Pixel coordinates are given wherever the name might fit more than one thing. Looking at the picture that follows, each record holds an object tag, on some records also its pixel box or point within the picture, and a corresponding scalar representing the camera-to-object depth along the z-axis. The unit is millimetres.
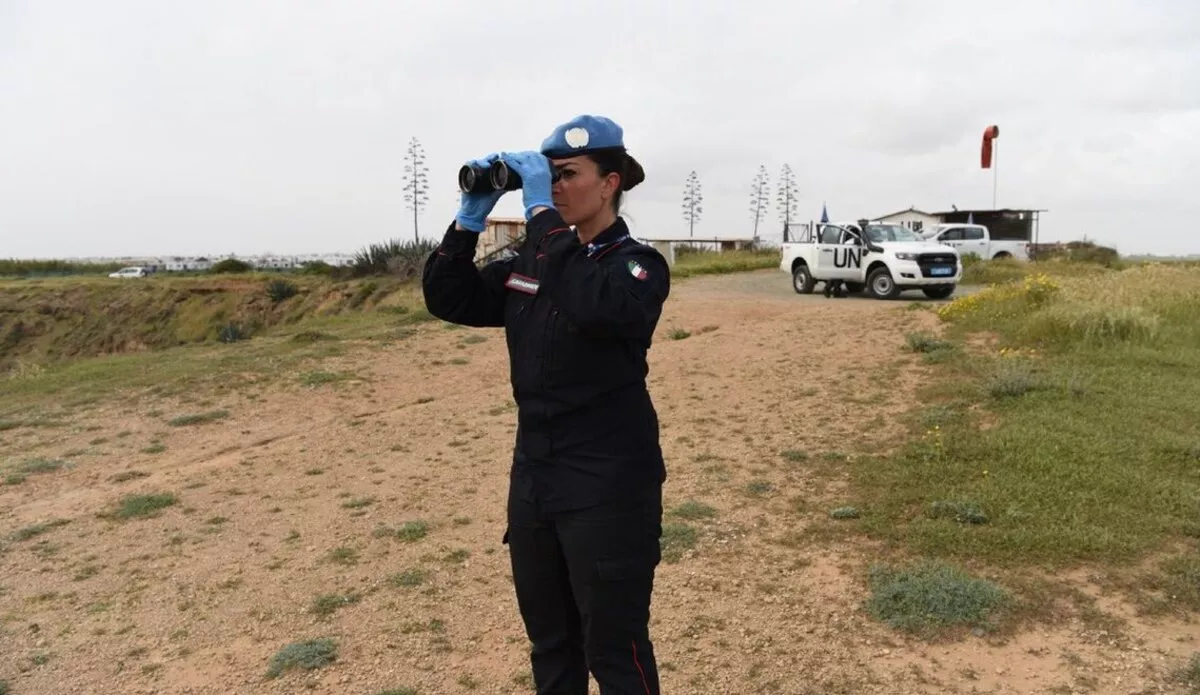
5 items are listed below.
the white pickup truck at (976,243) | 25219
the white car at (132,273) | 46081
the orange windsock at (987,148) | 29403
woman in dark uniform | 1952
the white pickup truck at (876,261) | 15039
